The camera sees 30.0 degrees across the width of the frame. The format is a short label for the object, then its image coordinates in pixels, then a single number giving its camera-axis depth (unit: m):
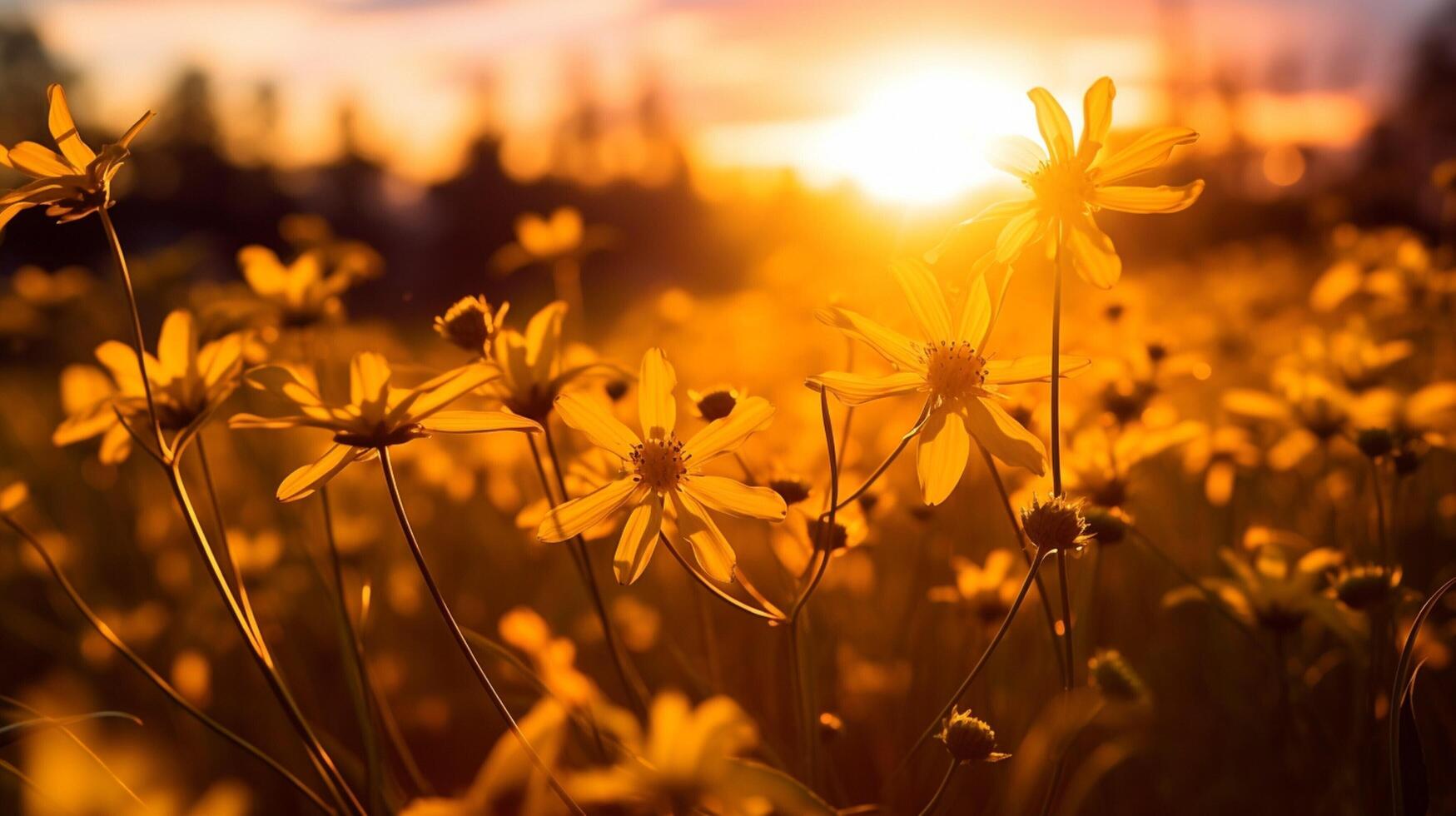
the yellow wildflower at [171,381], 0.61
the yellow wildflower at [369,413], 0.55
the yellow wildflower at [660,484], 0.55
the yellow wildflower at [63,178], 0.56
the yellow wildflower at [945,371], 0.56
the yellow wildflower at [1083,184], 0.56
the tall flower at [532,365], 0.60
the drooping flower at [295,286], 0.70
